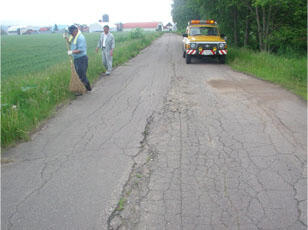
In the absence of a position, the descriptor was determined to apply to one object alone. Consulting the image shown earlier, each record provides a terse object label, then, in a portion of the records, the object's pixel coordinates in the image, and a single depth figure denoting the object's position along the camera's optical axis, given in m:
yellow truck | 13.77
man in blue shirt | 7.79
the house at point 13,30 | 133.81
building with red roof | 140.38
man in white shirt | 11.05
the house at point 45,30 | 136.89
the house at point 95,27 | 123.59
